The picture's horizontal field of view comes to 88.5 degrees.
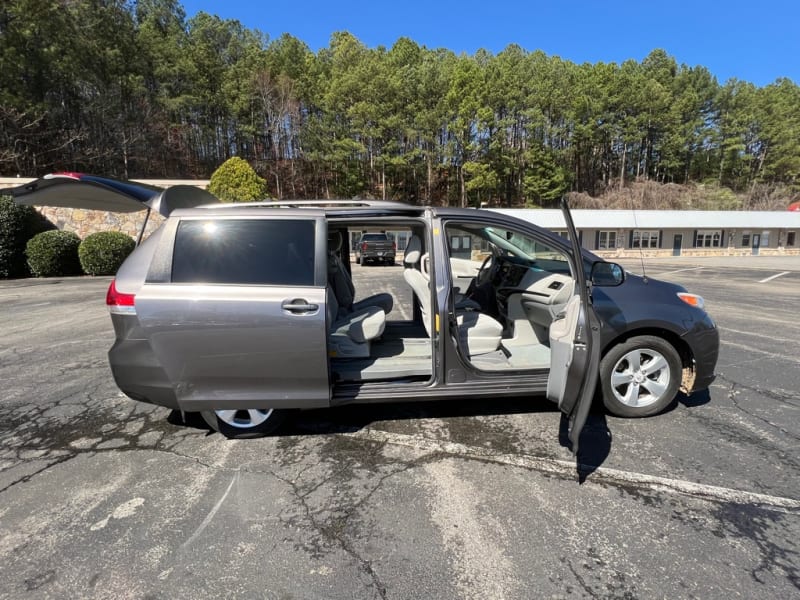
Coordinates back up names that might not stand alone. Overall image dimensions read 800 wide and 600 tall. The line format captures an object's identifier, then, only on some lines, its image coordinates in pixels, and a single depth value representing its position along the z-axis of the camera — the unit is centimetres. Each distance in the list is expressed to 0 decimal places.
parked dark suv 1931
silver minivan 273
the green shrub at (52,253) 1458
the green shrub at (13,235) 1427
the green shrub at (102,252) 1484
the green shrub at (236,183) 2142
